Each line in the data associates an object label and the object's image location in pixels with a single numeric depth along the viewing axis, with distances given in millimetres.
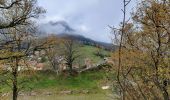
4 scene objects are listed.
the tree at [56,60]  40699
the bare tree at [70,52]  42240
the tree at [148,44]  5151
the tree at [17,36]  6670
